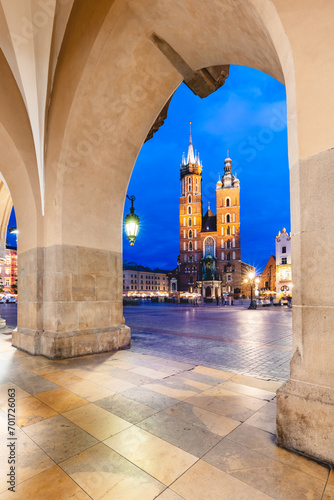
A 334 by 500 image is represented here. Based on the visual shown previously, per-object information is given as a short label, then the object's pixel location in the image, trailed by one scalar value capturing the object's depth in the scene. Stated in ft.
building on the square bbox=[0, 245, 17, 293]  279.69
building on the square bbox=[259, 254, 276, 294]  263.29
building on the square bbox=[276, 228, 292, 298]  172.35
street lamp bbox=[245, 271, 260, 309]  92.97
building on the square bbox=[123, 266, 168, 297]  380.37
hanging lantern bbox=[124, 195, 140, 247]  24.45
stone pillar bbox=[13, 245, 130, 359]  19.85
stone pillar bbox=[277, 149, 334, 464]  7.82
